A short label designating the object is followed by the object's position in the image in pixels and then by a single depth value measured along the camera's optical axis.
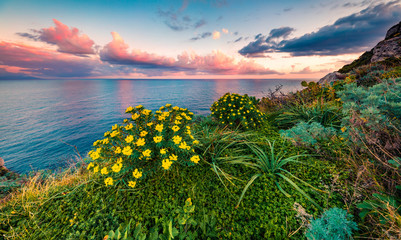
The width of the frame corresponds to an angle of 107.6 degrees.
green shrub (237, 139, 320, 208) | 2.16
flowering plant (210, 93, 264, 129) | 4.45
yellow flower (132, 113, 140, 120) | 2.45
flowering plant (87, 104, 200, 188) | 2.19
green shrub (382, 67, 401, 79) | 4.79
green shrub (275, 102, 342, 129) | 4.06
